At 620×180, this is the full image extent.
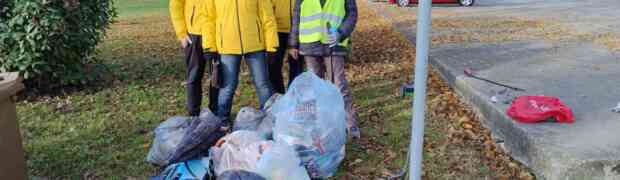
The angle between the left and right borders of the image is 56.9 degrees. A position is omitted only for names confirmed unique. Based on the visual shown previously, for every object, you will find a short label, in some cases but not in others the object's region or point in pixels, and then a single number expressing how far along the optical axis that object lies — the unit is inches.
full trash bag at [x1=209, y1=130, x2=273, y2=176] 135.0
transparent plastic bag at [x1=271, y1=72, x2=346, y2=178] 149.9
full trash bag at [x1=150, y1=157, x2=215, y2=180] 142.4
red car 795.6
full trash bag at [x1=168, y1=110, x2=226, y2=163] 150.6
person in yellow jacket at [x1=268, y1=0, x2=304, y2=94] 193.0
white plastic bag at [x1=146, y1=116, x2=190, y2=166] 152.8
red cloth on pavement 165.2
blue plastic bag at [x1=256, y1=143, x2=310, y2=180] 131.4
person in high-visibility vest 175.5
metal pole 107.7
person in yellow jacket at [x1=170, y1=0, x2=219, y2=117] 177.0
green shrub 227.8
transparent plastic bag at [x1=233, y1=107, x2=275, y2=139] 163.7
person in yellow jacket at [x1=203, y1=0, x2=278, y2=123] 170.6
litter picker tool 215.2
